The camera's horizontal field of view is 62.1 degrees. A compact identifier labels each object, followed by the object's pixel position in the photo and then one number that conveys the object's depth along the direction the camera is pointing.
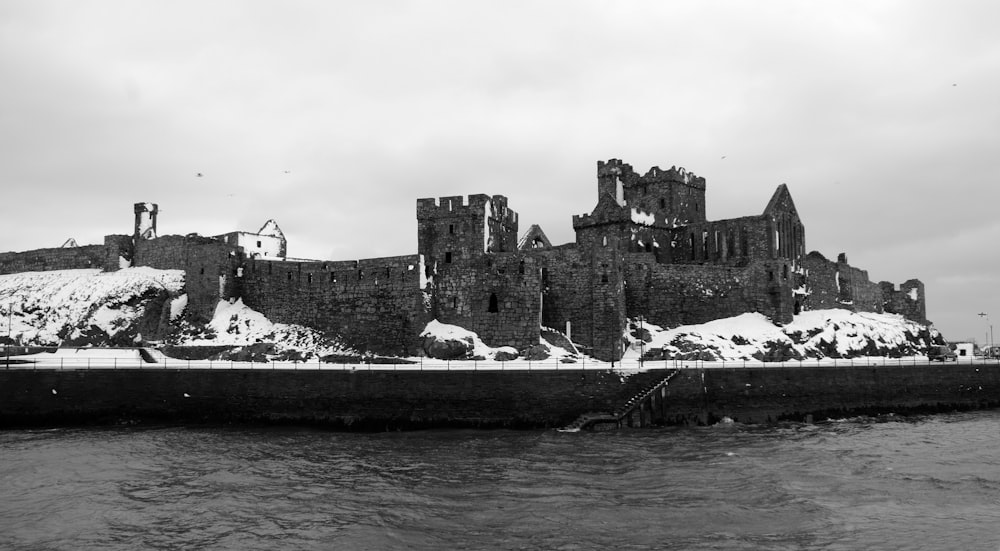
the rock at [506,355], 48.64
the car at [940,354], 61.00
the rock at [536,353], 48.47
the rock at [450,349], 49.47
